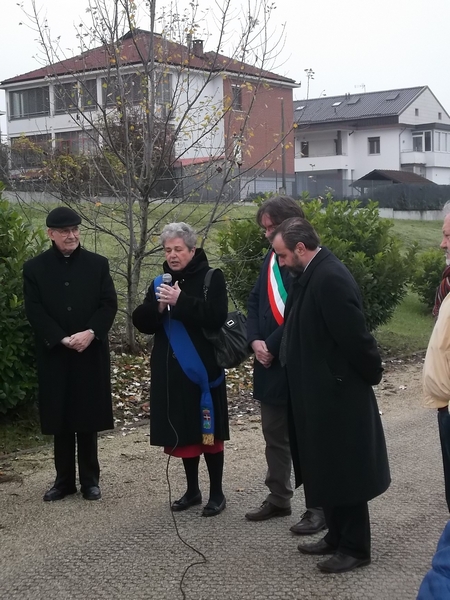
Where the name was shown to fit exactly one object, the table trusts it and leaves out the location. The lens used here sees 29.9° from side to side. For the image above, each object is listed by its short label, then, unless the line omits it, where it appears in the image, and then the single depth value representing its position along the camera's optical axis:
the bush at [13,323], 7.16
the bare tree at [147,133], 9.63
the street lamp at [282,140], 10.31
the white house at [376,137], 68.75
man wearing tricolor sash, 5.47
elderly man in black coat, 6.12
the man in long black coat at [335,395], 4.63
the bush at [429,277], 17.44
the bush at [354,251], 11.73
